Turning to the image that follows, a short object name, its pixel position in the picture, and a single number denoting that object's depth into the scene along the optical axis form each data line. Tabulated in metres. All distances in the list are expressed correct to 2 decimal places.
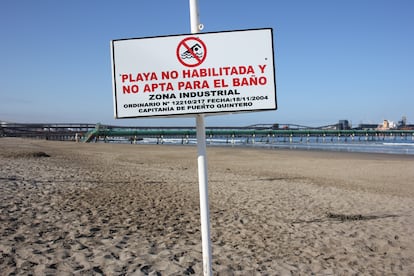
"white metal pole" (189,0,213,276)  2.95
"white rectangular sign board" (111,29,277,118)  2.67
